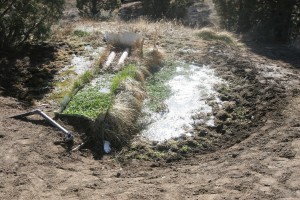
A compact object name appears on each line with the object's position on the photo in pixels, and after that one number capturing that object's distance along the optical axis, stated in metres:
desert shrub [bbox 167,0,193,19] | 18.39
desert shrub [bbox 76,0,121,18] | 18.47
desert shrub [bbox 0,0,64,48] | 10.07
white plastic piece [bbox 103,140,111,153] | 6.72
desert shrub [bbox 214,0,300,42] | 13.07
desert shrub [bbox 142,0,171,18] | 18.20
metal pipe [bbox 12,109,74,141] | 6.81
